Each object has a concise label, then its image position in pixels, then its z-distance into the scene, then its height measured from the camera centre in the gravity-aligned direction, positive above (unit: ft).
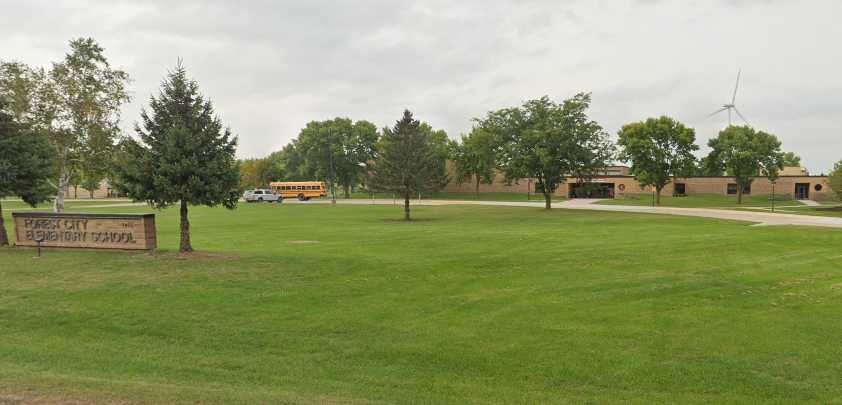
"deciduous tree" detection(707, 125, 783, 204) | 224.53 +10.90
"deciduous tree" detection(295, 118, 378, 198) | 331.36 +22.99
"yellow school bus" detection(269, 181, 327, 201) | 278.67 -2.22
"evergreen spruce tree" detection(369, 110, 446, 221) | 140.97 +6.28
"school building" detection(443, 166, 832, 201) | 265.54 -3.08
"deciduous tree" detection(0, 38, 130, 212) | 121.39 +19.56
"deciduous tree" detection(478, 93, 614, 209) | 155.84 +11.62
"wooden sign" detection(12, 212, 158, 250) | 58.39 -4.90
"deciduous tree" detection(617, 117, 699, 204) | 206.39 +11.83
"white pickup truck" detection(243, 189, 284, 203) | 248.11 -5.15
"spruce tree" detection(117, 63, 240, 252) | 54.03 +3.06
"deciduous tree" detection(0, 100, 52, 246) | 61.16 +2.86
